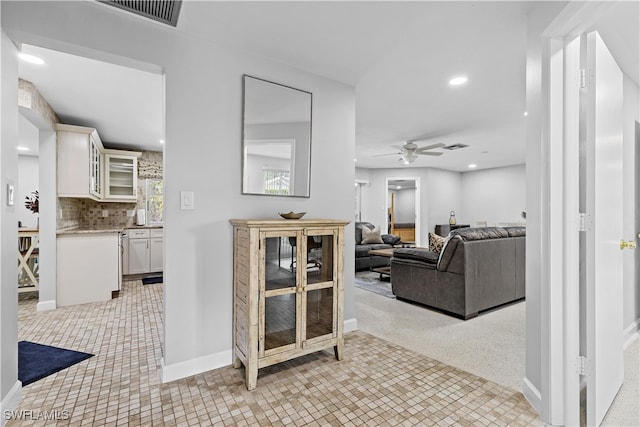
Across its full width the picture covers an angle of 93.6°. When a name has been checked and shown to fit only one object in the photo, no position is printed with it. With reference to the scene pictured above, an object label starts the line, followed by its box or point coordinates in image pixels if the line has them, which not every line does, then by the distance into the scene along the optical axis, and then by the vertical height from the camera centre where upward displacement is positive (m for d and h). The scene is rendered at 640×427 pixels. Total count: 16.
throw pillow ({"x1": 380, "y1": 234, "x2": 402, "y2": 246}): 6.59 -0.58
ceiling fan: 5.14 +1.11
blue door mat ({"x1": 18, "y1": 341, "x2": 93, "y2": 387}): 2.03 -1.08
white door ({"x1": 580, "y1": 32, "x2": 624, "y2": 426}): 1.52 -0.08
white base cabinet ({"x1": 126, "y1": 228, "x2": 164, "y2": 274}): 5.15 -0.64
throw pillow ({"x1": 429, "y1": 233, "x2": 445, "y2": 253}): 3.59 -0.36
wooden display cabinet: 1.92 -0.52
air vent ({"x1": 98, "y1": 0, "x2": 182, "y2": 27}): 1.73 +1.23
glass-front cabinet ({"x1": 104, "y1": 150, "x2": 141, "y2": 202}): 5.13 +0.70
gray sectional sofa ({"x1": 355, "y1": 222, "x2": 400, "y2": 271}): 5.68 -0.79
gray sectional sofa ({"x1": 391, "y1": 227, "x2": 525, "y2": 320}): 3.17 -0.67
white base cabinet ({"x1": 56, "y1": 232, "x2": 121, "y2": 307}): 3.55 -0.66
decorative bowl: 2.23 -0.01
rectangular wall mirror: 2.33 +0.61
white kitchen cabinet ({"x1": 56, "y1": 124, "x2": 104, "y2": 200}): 3.67 +0.67
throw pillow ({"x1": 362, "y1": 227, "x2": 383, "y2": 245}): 6.28 -0.47
